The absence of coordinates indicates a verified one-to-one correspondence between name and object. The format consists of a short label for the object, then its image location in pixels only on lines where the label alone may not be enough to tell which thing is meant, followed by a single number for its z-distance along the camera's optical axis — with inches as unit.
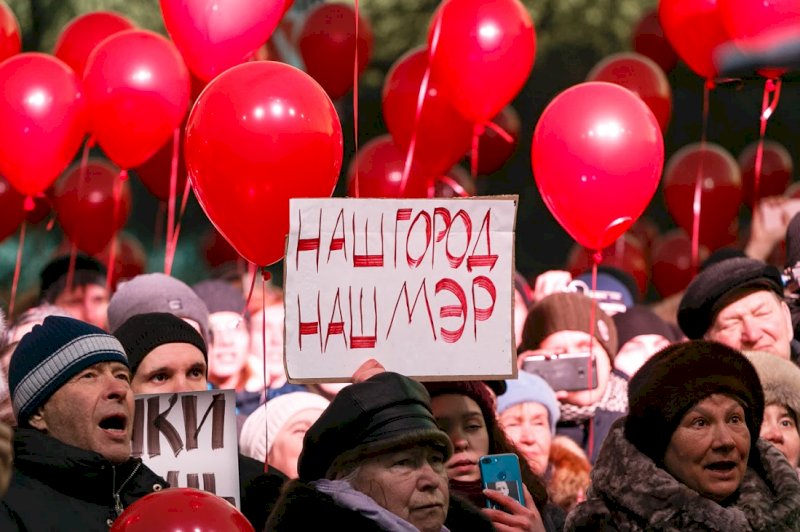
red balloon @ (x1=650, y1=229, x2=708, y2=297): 679.4
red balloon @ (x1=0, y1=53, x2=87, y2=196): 462.9
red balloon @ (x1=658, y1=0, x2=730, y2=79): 501.8
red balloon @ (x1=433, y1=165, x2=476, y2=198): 568.4
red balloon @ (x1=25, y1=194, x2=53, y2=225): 611.0
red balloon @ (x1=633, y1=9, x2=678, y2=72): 652.0
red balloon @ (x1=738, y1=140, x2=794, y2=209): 671.1
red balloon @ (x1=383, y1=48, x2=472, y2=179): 530.1
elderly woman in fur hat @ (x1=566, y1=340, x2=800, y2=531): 272.6
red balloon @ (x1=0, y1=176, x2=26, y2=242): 565.8
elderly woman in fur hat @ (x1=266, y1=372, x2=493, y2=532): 238.6
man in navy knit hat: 260.0
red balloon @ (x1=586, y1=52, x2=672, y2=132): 576.2
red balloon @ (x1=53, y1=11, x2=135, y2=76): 546.4
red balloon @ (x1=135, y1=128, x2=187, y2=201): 574.1
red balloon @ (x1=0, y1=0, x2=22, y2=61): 517.6
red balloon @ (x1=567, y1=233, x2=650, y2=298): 655.6
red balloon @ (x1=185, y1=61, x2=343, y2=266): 334.9
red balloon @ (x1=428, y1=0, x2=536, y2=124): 477.7
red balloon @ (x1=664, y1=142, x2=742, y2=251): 625.9
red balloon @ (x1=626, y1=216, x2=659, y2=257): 721.6
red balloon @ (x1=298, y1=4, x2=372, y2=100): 577.7
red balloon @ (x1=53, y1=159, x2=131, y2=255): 586.6
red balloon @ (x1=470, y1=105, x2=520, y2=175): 600.3
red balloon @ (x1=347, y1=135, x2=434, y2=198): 538.4
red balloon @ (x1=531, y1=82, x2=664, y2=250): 413.5
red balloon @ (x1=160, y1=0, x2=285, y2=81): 422.4
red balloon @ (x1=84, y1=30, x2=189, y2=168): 467.9
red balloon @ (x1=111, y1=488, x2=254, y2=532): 212.2
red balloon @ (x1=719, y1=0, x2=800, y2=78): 427.2
